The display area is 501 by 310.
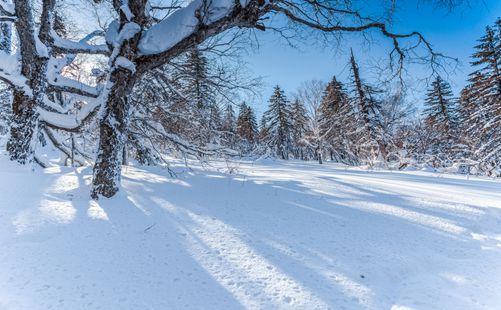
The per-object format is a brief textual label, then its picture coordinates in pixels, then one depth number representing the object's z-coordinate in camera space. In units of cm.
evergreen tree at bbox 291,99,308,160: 2587
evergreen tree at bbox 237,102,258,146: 3547
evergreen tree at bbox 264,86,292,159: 3216
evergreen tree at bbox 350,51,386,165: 1619
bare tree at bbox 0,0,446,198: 308
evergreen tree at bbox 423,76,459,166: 2162
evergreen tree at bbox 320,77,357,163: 1870
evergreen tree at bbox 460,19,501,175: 1335
